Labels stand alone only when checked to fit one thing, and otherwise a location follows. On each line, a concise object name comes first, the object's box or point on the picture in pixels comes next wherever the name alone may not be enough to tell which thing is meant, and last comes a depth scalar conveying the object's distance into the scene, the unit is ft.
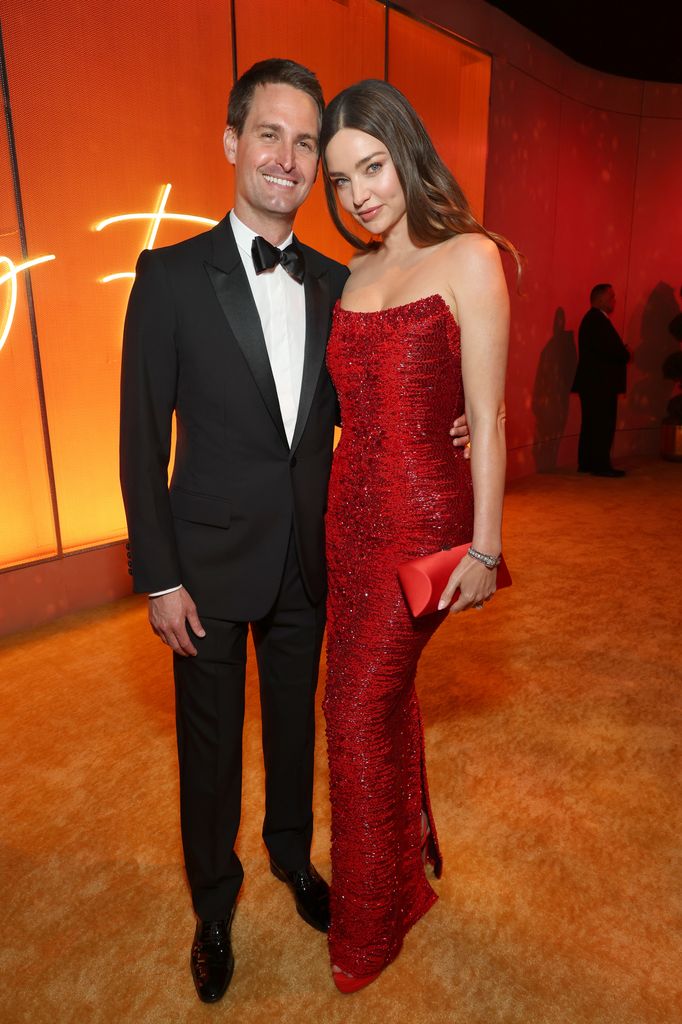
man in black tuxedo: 5.13
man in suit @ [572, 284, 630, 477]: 23.29
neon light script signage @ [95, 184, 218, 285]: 12.68
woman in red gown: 5.16
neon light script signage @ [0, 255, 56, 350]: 11.37
